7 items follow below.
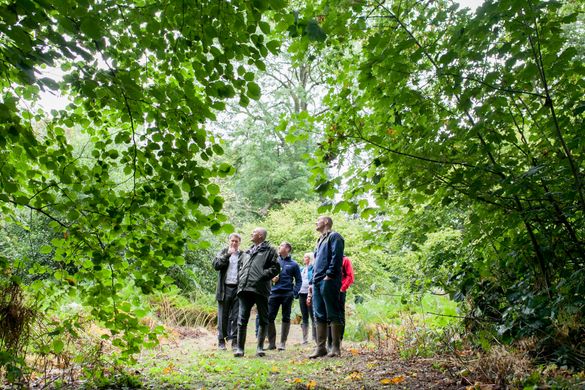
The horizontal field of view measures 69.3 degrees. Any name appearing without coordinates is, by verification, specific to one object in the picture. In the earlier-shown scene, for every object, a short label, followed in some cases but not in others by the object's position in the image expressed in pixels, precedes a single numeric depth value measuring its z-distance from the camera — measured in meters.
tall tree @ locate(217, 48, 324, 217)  25.44
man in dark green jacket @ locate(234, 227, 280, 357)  6.48
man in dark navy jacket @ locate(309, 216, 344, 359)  6.04
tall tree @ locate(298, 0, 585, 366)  2.61
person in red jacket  6.91
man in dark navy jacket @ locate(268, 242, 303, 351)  7.84
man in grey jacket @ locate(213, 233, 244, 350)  7.45
